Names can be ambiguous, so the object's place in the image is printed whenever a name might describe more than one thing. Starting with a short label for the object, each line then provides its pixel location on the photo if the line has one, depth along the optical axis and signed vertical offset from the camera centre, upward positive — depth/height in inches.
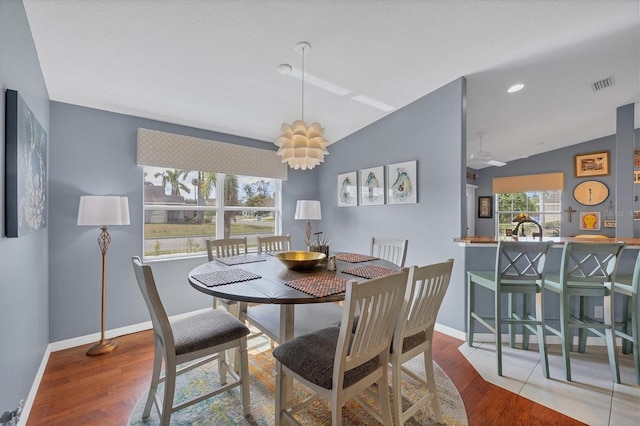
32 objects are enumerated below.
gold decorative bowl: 74.9 -13.5
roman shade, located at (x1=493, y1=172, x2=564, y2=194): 233.0 +27.2
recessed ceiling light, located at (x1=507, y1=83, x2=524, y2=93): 117.5 +55.2
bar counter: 97.3 -18.4
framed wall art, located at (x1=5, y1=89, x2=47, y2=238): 52.2 +10.0
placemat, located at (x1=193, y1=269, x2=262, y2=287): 63.2 -15.9
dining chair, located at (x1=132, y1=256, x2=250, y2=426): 54.7 -28.6
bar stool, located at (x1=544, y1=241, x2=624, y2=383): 77.7 -23.0
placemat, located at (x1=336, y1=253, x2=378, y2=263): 91.6 -15.6
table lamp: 152.4 +1.8
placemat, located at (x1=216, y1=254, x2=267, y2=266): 86.3 -15.4
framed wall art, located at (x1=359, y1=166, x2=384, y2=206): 142.6 +14.7
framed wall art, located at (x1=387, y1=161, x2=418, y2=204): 126.2 +14.6
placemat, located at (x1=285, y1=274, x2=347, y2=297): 56.4 -16.2
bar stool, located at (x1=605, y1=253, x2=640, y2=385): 78.9 -24.7
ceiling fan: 155.4 +31.9
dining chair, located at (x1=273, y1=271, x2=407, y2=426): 45.1 -26.9
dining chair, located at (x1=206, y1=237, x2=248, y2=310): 102.8 -13.5
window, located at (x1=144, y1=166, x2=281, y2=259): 123.3 +2.3
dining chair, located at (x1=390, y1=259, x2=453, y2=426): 55.2 -24.1
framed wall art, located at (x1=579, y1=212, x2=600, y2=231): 215.8 -6.6
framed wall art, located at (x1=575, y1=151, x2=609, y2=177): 213.6 +39.3
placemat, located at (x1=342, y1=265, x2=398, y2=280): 70.4 -15.9
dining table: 55.4 -16.3
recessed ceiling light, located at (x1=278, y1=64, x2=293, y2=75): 92.3 +50.0
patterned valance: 116.1 +28.1
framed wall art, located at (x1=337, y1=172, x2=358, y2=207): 157.6 +14.1
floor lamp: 91.7 -1.2
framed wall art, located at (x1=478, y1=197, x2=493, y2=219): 269.6 +5.5
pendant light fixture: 80.8 +21.7
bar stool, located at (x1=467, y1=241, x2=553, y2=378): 81.7 -24.7
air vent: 117.6 +57.4
